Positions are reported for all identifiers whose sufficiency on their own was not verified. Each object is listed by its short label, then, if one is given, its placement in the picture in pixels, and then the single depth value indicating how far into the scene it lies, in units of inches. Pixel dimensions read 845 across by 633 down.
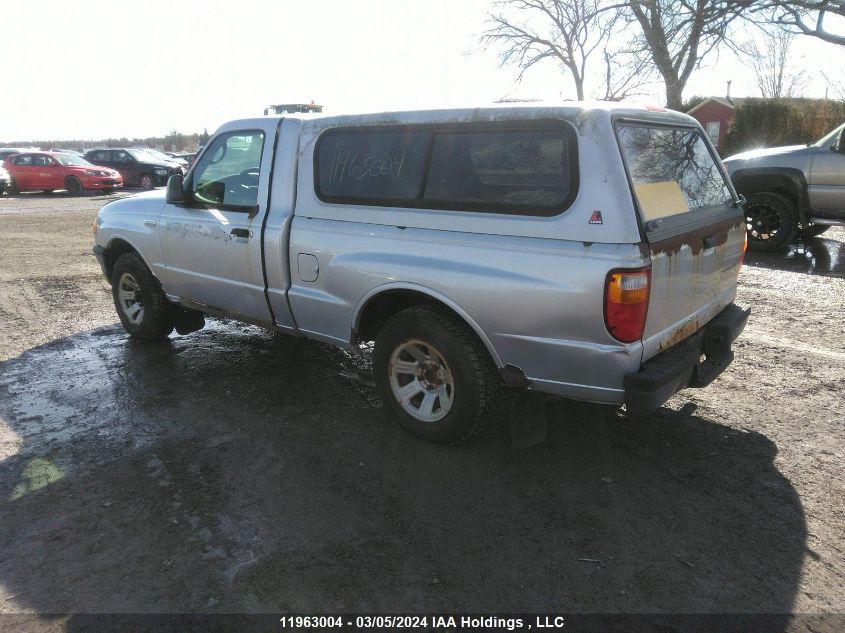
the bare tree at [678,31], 719.1
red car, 849.5
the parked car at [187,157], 1118.5
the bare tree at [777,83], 1780.6
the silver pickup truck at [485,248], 114.4
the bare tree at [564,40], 1124.5
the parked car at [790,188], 324.2
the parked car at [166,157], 972.5
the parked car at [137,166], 916.6
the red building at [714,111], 1437.0
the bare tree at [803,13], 693.3
